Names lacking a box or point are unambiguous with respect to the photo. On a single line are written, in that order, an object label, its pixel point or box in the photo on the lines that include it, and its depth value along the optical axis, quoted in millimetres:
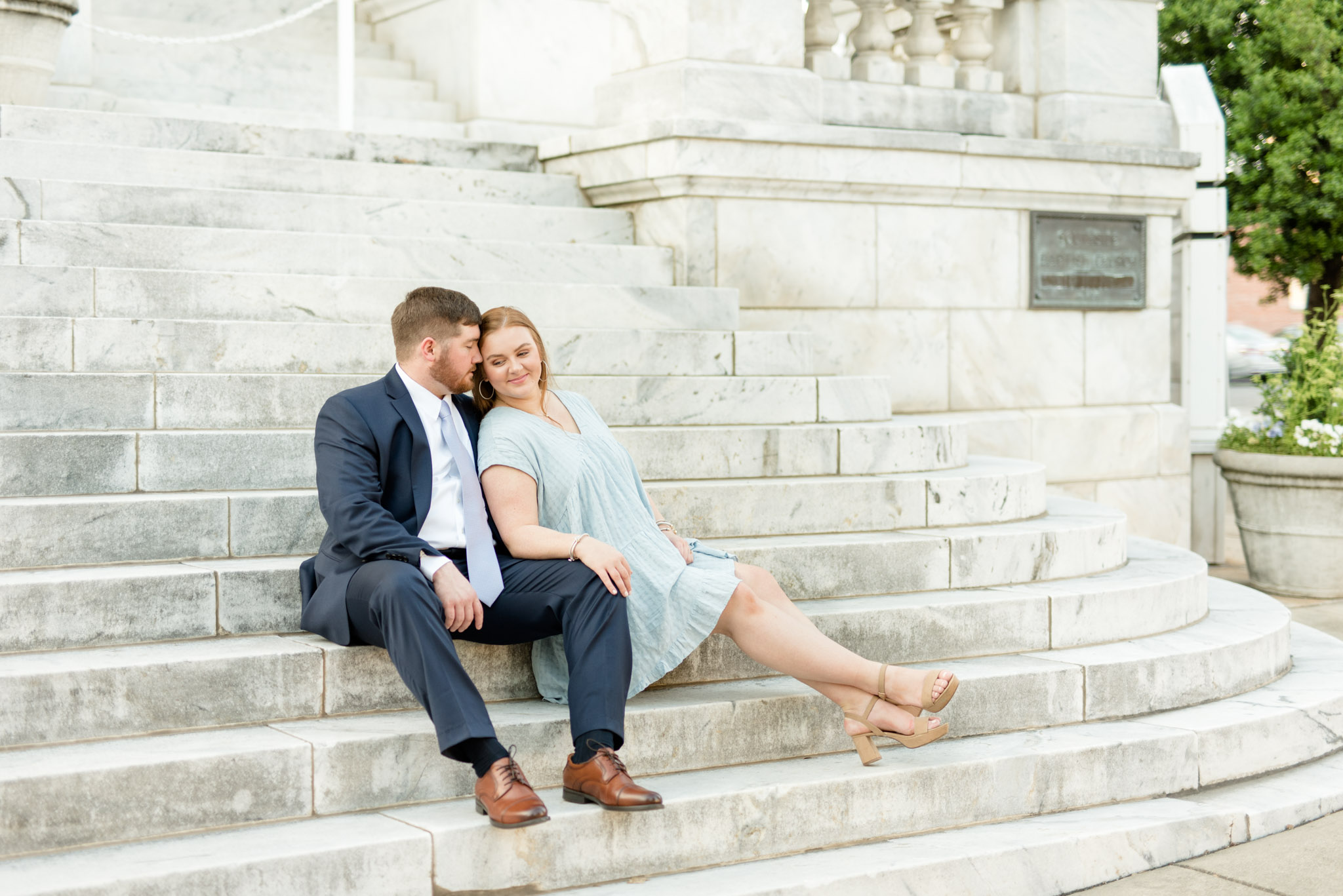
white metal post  8094
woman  4234
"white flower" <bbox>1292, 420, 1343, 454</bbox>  7984
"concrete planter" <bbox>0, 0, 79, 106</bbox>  7004
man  3699
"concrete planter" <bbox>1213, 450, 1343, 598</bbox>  7992
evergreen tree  14539
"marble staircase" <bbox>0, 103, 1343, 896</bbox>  3775
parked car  29438
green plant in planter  8070
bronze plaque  8148
